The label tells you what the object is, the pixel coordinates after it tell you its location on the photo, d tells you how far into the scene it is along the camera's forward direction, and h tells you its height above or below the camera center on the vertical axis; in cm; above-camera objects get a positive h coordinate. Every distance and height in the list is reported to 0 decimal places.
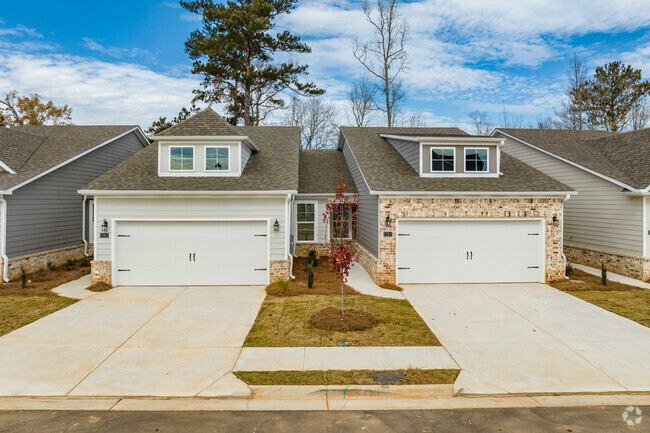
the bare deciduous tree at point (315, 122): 3219 +861
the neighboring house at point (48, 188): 1238 +110
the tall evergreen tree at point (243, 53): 2364 +1141
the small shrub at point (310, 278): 1133 -193
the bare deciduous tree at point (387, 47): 2588 +1248
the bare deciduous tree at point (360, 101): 3027 +993
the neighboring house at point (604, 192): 1250 +92
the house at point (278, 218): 1165 -2
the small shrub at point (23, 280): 1111 -193
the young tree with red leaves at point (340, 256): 830 -89
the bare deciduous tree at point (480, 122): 4019 +1080
